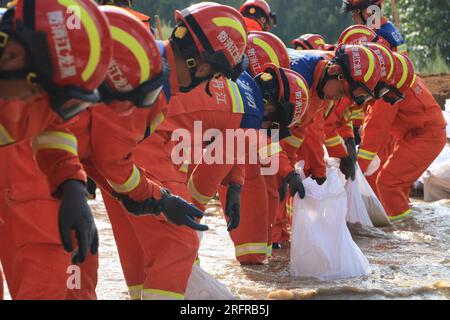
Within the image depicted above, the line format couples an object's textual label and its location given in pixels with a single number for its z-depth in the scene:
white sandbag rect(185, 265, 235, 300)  10.25
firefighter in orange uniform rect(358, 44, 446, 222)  18.42
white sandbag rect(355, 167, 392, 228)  17.53
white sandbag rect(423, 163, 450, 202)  20.92
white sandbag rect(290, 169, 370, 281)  12.94
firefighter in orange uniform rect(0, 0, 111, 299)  6.93
